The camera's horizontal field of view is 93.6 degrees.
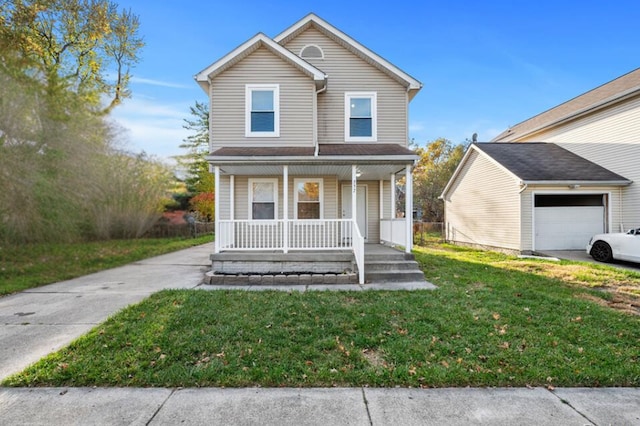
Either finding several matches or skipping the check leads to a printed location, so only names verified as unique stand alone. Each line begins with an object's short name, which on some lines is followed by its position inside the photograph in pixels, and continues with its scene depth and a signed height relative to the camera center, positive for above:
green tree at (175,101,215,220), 29.73 +6.95
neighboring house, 11.88 +1.38
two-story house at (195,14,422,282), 8.55 +2.63
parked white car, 9.30 -1.03
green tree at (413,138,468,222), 26.42 +2.78
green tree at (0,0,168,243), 9.50 +3.44
